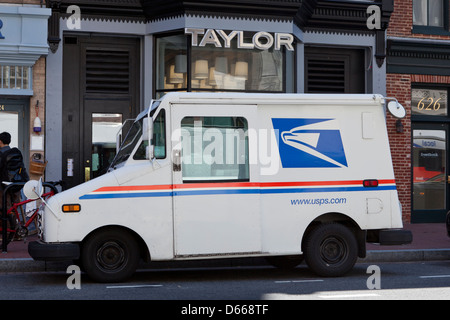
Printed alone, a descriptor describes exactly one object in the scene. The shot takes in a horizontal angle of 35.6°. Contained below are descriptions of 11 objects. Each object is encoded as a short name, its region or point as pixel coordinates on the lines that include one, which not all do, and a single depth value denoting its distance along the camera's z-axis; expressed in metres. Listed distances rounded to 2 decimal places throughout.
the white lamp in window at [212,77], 15.07
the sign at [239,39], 14.74
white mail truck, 8.89
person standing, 12.20
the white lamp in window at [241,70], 15.26
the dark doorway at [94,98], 15.00
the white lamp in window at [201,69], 14.98
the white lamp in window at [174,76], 15.12
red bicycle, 11.37
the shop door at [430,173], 17.52
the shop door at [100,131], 15.11
